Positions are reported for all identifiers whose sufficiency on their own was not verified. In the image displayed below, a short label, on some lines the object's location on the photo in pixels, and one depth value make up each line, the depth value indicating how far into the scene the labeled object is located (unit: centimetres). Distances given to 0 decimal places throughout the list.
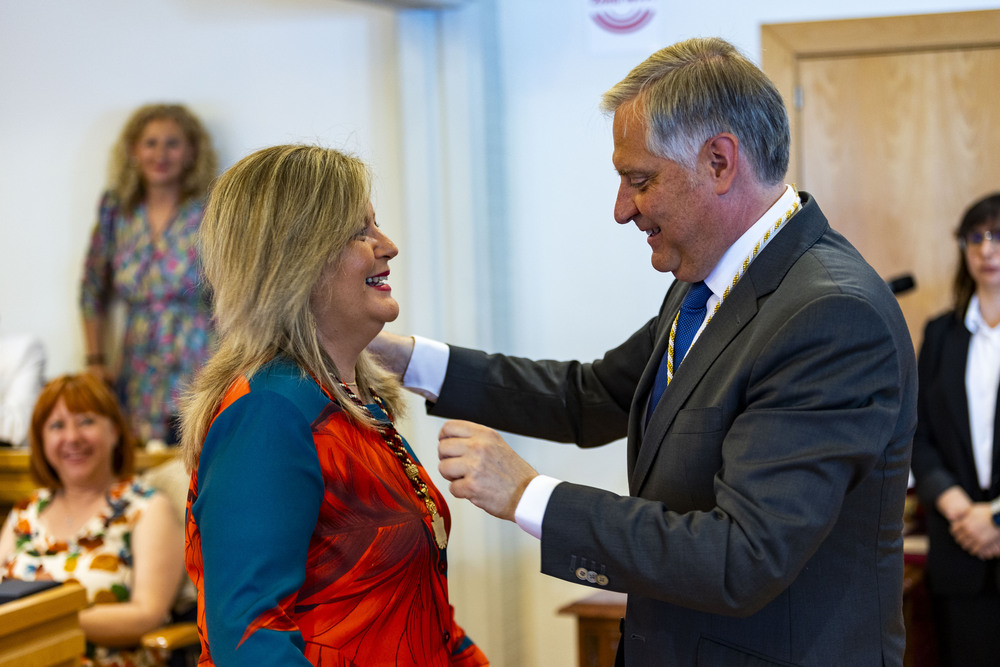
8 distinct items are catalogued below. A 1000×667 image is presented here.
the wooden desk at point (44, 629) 215
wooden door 352
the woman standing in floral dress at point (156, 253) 437
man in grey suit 144
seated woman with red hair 302
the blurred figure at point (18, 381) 433
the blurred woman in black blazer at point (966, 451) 312
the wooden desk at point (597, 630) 303
